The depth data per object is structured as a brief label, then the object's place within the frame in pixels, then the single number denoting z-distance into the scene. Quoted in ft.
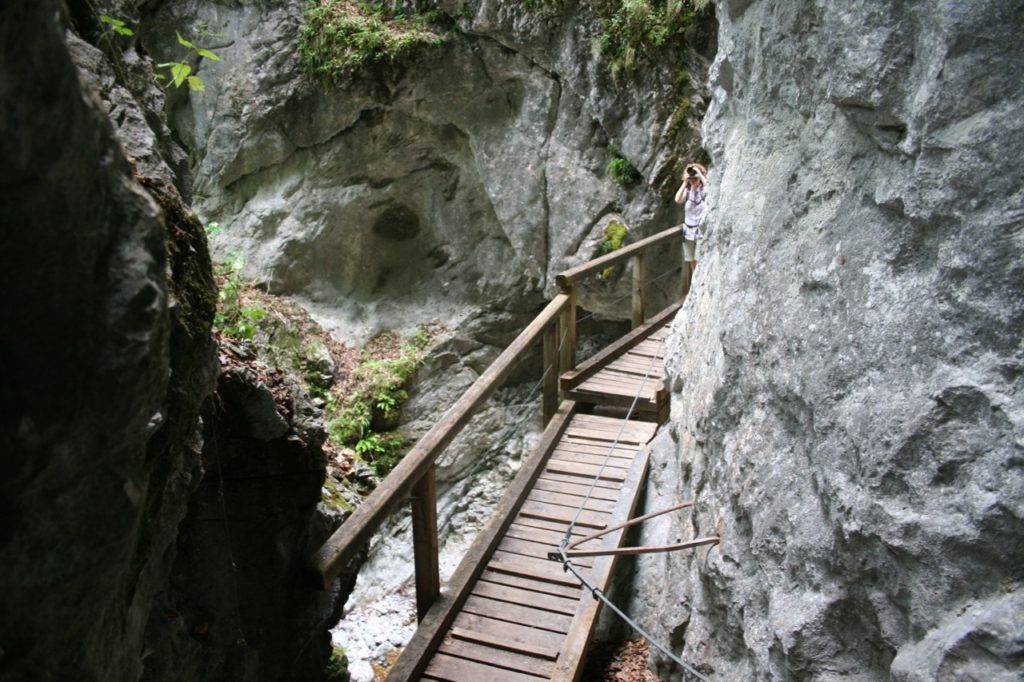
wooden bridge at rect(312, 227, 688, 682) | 13.64
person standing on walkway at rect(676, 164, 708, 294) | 25.60
